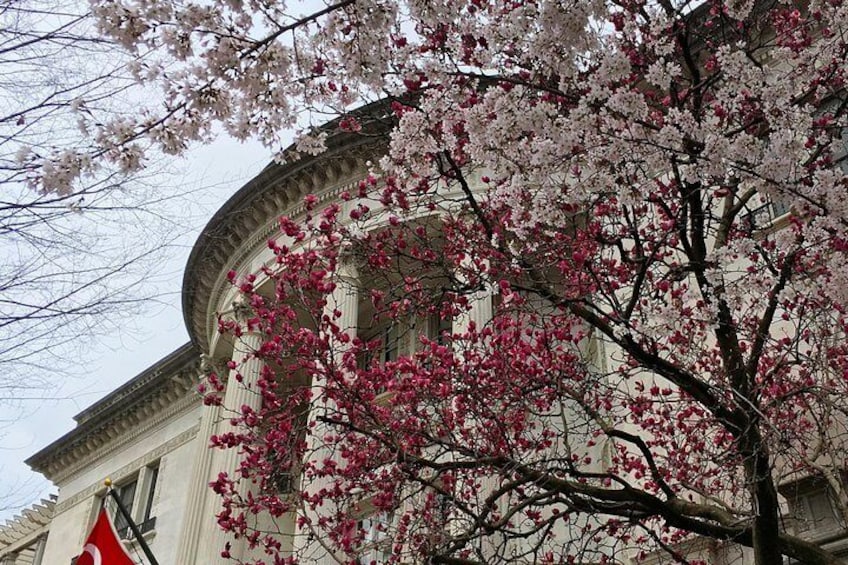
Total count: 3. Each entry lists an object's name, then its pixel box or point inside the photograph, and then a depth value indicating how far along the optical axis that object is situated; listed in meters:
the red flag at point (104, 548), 12.17
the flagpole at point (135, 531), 10.93
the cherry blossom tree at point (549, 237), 6.48
